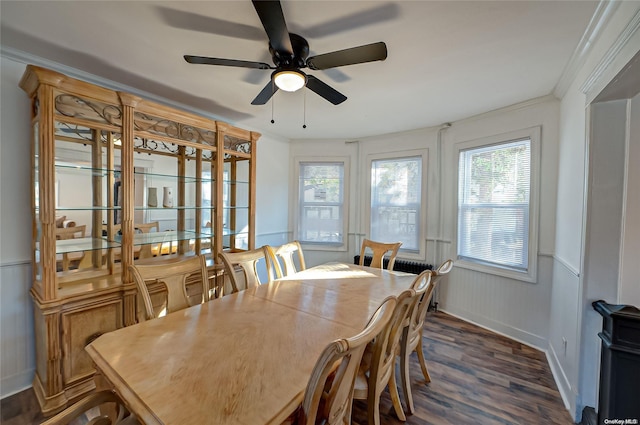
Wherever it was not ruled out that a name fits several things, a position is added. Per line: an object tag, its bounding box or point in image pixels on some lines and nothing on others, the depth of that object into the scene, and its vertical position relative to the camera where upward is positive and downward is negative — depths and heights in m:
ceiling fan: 1.29 +0.87
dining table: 0.87 -0.66
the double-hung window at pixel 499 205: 2.83 +0.06
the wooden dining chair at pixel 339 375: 0.77 -0.57
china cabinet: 1.80 +0.00
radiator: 3.71 -0.82
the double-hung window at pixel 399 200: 3.85 +0.12
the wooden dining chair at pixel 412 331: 1.66 -0.89
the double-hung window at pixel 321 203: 4.42 +0.06
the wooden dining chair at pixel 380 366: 1.30 -0.90
